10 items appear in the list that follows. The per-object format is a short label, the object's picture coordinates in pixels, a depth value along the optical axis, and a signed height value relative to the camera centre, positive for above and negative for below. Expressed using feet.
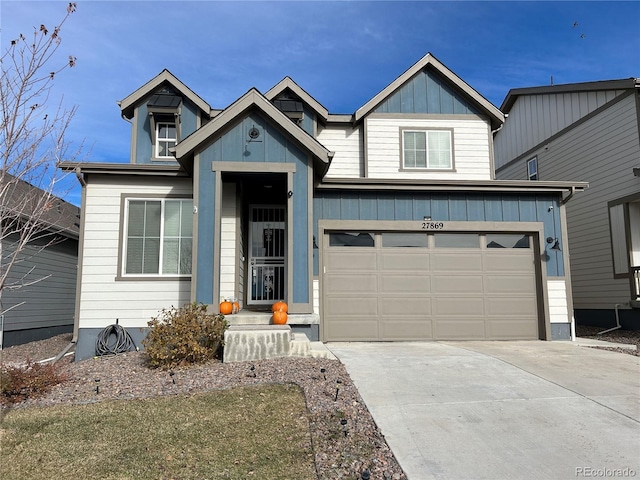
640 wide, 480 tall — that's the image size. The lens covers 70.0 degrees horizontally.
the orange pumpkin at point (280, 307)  27.37 -1.48
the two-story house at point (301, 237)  29.17 +3.21
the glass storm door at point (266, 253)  34.88 +2.28
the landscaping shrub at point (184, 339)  21.88 -2.75
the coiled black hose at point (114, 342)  28.60 -3.66
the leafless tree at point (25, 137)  14.06 +4.64
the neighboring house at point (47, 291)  37.68 -0.56
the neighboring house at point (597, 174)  41.52 +10.69
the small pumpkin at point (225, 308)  27.81 -1.52
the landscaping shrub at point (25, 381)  18.04 -3.93
